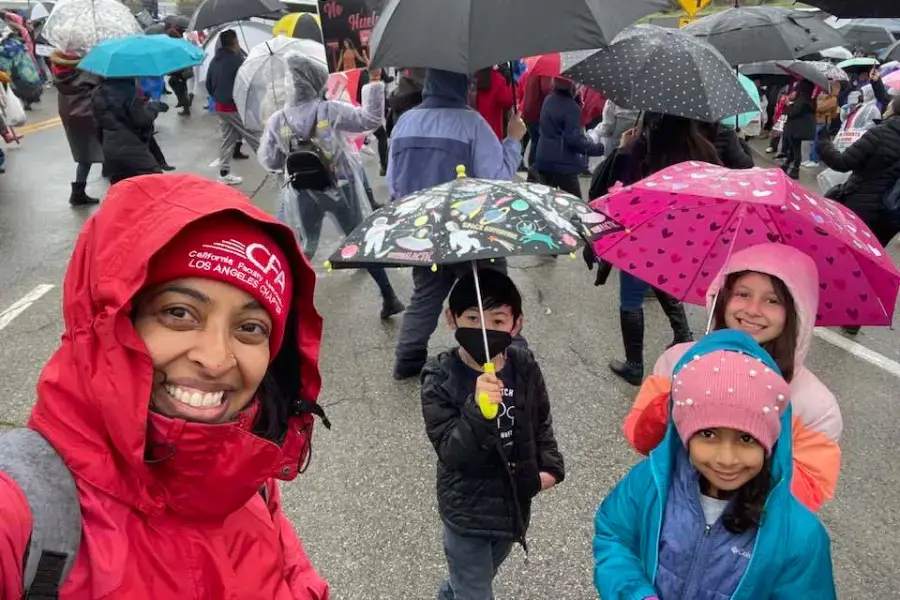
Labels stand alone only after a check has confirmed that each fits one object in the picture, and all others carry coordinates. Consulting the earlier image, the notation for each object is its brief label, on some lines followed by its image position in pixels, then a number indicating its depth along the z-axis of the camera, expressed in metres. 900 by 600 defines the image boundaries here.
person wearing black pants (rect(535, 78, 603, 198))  5.65
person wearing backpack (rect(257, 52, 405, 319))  4.70
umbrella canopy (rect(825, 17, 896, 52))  15.14
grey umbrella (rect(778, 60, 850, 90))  6.28
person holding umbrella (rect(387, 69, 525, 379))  3.73
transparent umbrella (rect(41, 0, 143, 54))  7.03
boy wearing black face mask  2.04
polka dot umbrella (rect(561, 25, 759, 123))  3.39
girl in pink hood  1.86
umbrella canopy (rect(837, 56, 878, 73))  11.00
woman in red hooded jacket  1.08
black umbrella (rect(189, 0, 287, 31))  8.24
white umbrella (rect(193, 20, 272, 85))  9.84
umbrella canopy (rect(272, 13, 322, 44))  10.27
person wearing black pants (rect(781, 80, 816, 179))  9.49
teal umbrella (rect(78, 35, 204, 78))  6.04
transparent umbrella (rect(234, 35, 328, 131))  5.98
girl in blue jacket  1.57
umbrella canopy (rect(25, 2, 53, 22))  17.11
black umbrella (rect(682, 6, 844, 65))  5.34
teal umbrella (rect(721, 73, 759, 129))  5.19
